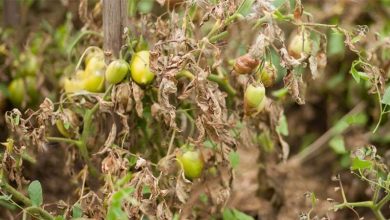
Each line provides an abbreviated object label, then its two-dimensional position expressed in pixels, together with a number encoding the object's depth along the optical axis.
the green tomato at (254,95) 1.69
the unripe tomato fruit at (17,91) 2.20
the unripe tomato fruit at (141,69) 1.73
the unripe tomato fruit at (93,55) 1.84
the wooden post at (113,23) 1.80
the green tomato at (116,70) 1.73
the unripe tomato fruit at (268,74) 1.72
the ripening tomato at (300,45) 1.74
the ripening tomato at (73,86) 1.85
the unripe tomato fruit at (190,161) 1.77
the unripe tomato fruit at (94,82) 1.82
